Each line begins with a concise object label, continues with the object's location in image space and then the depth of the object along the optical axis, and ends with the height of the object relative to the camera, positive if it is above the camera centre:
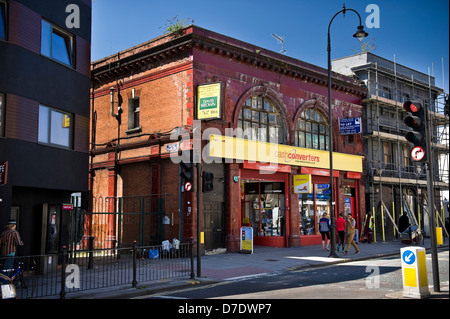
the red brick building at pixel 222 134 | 20.55 +3.78
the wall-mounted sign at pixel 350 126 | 26.52 +4.82
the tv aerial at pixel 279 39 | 29.14 +11.02
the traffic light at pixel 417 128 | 9.92 +1.74
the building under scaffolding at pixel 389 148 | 29.38 +4.10
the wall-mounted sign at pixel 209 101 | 19.33 +4.68
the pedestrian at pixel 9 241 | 12.38 -0.90
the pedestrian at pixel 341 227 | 21.50 -1.04
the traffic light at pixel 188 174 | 13.75 +1.01
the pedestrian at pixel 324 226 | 21.28 -0.95
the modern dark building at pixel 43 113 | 13.96 +3.28
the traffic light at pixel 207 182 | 13.73 +0.78
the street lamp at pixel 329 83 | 18.86 +5.47
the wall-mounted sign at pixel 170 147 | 20.34 +2.78
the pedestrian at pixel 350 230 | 20.22 -1.11
